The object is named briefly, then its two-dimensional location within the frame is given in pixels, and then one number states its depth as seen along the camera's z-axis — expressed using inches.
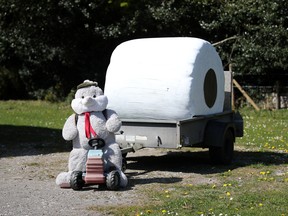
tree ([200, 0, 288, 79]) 1008.9
